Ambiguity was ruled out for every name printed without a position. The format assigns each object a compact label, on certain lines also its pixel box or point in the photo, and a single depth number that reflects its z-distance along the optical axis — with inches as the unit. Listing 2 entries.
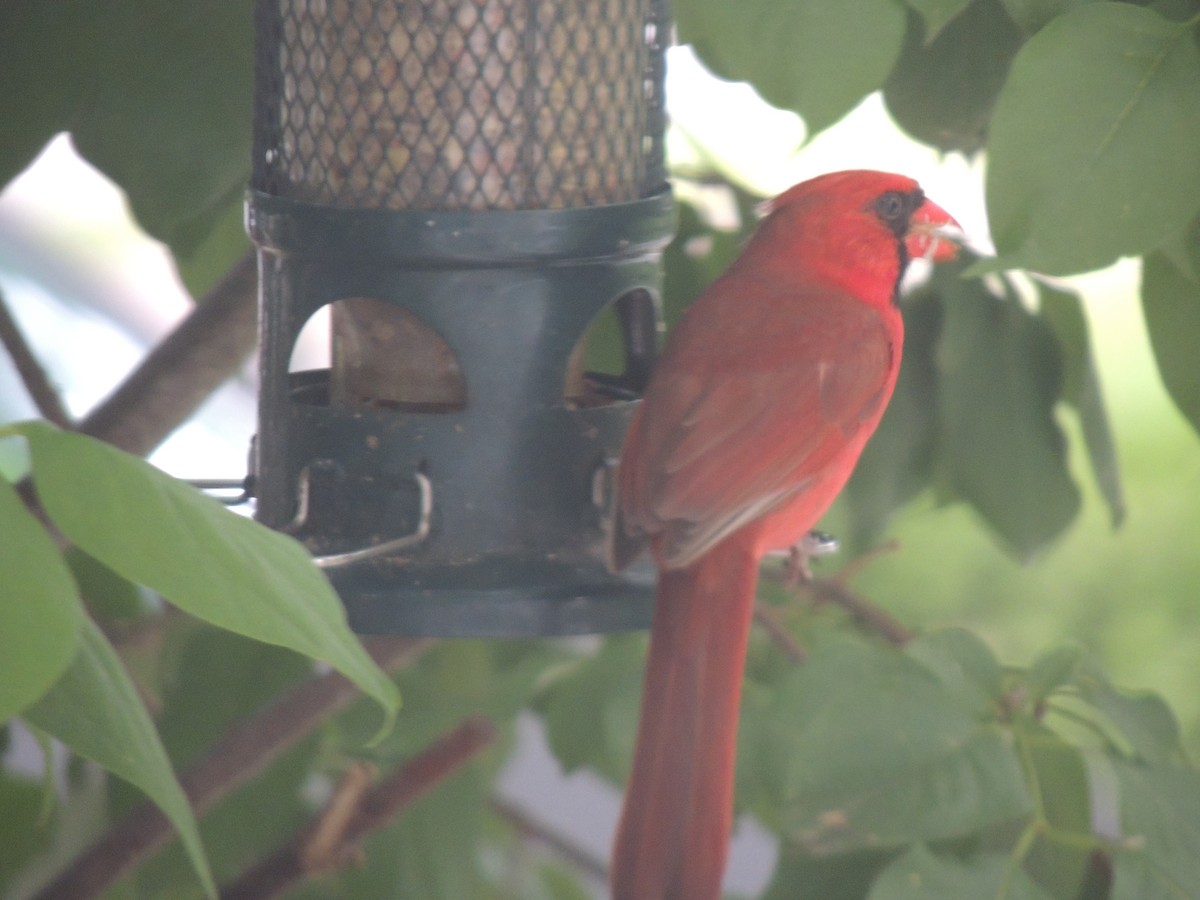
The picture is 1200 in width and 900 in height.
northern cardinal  177.8
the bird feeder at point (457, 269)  190.2
